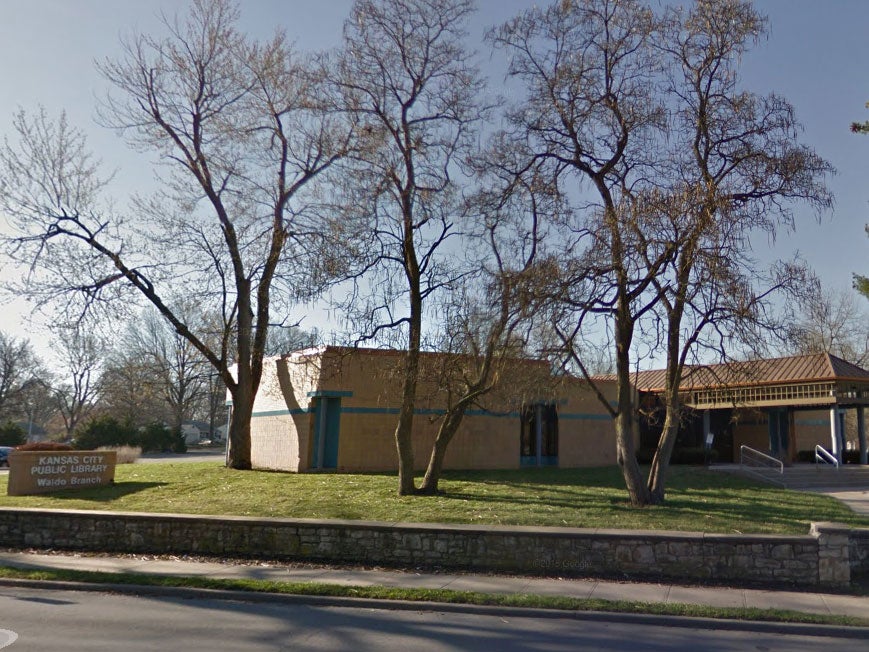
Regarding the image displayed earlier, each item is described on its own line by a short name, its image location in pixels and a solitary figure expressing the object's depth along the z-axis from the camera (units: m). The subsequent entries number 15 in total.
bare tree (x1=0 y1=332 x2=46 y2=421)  60.56
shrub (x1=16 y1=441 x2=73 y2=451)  20.95
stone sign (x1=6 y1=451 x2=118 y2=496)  19.47
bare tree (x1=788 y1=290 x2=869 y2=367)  45.78
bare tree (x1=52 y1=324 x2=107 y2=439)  59.87
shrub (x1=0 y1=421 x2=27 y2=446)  51.03
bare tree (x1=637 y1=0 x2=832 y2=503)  13.20
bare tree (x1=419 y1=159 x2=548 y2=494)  15.64
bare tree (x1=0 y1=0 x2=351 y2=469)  22.78
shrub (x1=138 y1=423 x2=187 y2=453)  53.80
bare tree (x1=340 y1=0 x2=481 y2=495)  17.62
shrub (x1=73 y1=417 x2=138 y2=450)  48.19
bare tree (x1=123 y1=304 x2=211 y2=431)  59.62
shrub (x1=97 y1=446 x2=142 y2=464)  32.53
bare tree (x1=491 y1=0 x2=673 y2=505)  14.58
